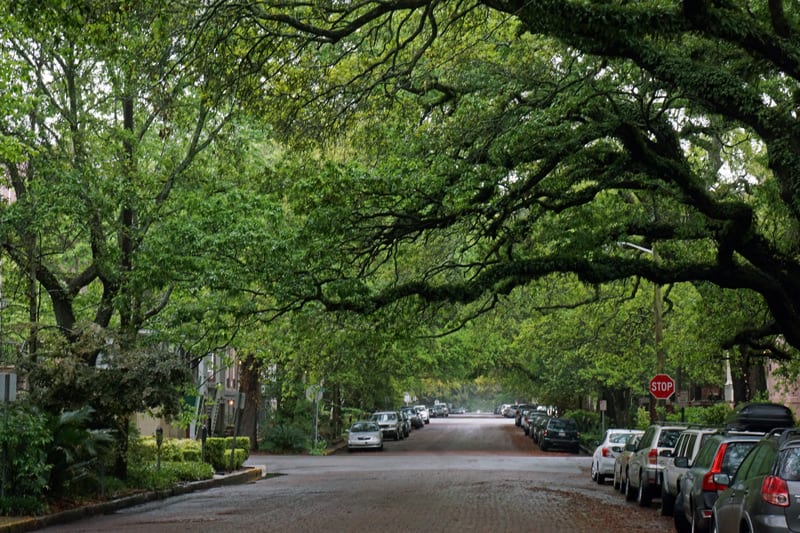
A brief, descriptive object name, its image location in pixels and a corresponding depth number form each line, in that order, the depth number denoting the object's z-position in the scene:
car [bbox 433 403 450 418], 135.73
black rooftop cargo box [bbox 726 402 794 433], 21.23
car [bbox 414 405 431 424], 92.99
